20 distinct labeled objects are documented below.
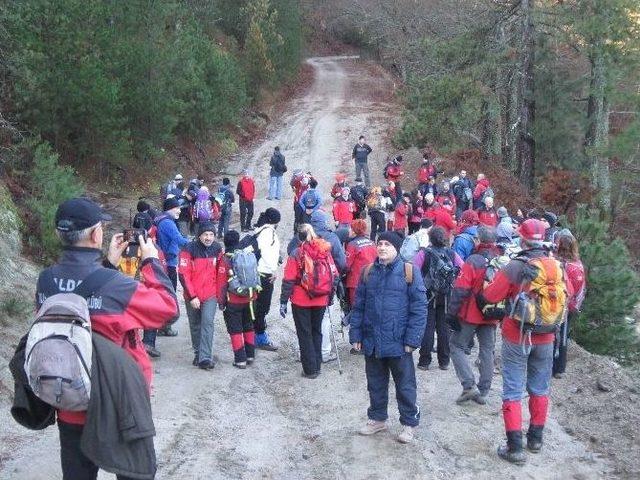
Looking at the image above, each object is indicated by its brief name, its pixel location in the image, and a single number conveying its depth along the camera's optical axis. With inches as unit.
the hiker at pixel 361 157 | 960.9
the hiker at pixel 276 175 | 872.9
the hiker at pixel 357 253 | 355.9
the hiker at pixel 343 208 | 596.7
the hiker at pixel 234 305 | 332.8
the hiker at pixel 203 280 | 334.6
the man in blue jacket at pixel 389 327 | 249.1
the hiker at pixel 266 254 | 351.9
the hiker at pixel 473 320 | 289.4
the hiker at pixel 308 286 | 322.7
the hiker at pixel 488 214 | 587.5
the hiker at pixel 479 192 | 737.0
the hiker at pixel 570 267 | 307.3
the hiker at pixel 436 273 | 319.9
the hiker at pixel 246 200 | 725.3
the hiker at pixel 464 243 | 356.2
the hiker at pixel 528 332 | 236.7
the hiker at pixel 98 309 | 139.6
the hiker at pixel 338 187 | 602.9
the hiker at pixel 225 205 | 682.2
